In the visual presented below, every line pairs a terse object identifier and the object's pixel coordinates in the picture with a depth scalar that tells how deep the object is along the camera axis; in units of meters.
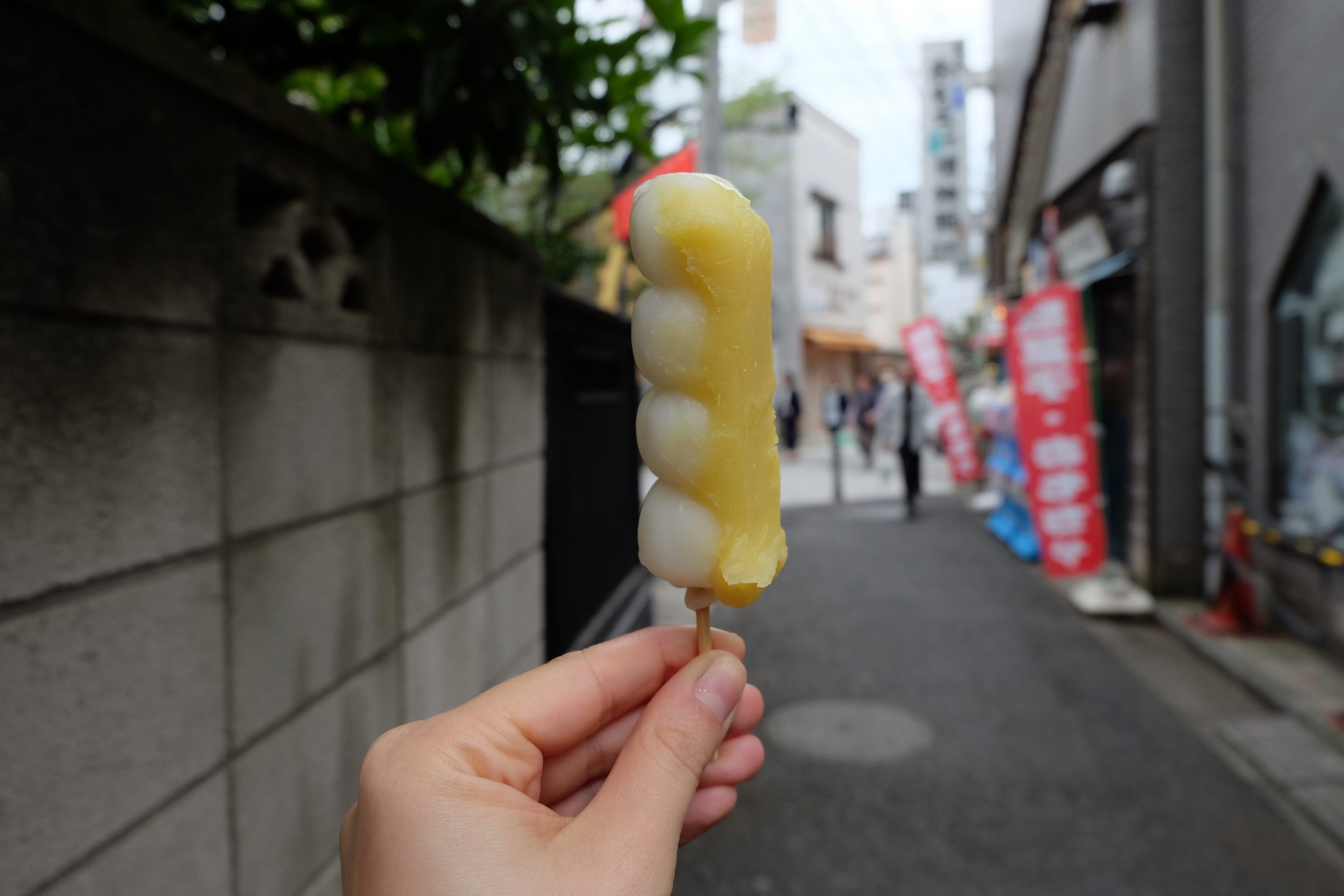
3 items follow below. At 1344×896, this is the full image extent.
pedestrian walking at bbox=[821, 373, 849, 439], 20.03
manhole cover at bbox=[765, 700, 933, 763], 5.03
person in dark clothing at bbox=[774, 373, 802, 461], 20.08
